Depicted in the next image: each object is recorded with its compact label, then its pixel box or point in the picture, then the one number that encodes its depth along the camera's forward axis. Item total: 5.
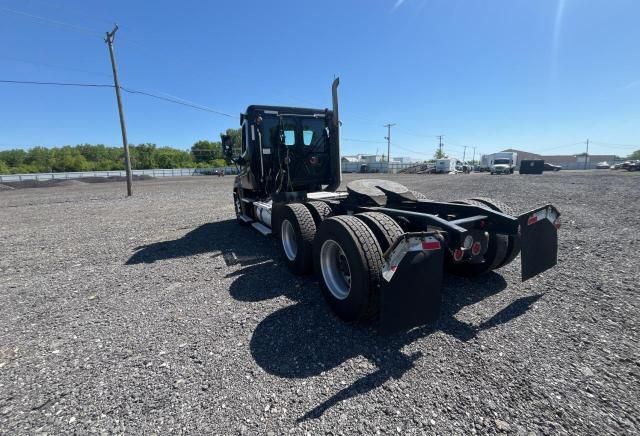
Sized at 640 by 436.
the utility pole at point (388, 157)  63.88
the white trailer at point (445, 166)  49.62
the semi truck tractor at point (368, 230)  2.41
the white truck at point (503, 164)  40.91
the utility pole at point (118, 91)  16.25
